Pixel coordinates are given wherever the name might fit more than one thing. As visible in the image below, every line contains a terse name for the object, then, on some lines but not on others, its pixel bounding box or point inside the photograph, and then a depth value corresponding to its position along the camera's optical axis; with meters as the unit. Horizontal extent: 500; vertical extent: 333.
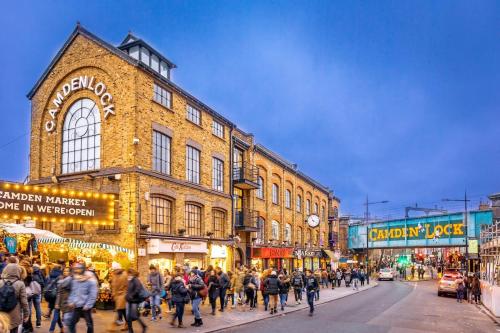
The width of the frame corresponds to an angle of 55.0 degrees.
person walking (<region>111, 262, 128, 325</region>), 12.02
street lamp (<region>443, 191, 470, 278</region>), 39.19
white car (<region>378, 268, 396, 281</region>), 54.09
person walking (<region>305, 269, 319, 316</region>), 18.33
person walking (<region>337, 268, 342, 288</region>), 38.14
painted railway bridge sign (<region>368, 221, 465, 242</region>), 43.88
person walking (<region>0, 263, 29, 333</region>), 7.73
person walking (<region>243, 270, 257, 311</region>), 19.56
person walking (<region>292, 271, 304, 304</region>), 22.55
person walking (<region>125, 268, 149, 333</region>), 11.66
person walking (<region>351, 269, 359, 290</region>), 34.10
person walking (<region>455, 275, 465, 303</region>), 25.90
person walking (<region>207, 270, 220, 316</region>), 17.22
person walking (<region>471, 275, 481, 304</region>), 24.83
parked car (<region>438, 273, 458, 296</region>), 29.16
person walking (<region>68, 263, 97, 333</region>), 9.94
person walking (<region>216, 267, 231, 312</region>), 18.20
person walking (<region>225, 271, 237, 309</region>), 19.97
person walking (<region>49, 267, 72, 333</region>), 10.02
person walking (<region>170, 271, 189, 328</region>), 13.89
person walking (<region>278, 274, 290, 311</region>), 19.41
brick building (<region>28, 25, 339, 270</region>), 20.89
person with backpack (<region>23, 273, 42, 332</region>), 11.47
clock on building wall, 43.12
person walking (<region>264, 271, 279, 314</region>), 18.44
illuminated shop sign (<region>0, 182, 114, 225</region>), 16.89
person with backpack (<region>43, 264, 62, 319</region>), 12.88
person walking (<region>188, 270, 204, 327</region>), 14.41
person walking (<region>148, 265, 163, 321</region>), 14.54
